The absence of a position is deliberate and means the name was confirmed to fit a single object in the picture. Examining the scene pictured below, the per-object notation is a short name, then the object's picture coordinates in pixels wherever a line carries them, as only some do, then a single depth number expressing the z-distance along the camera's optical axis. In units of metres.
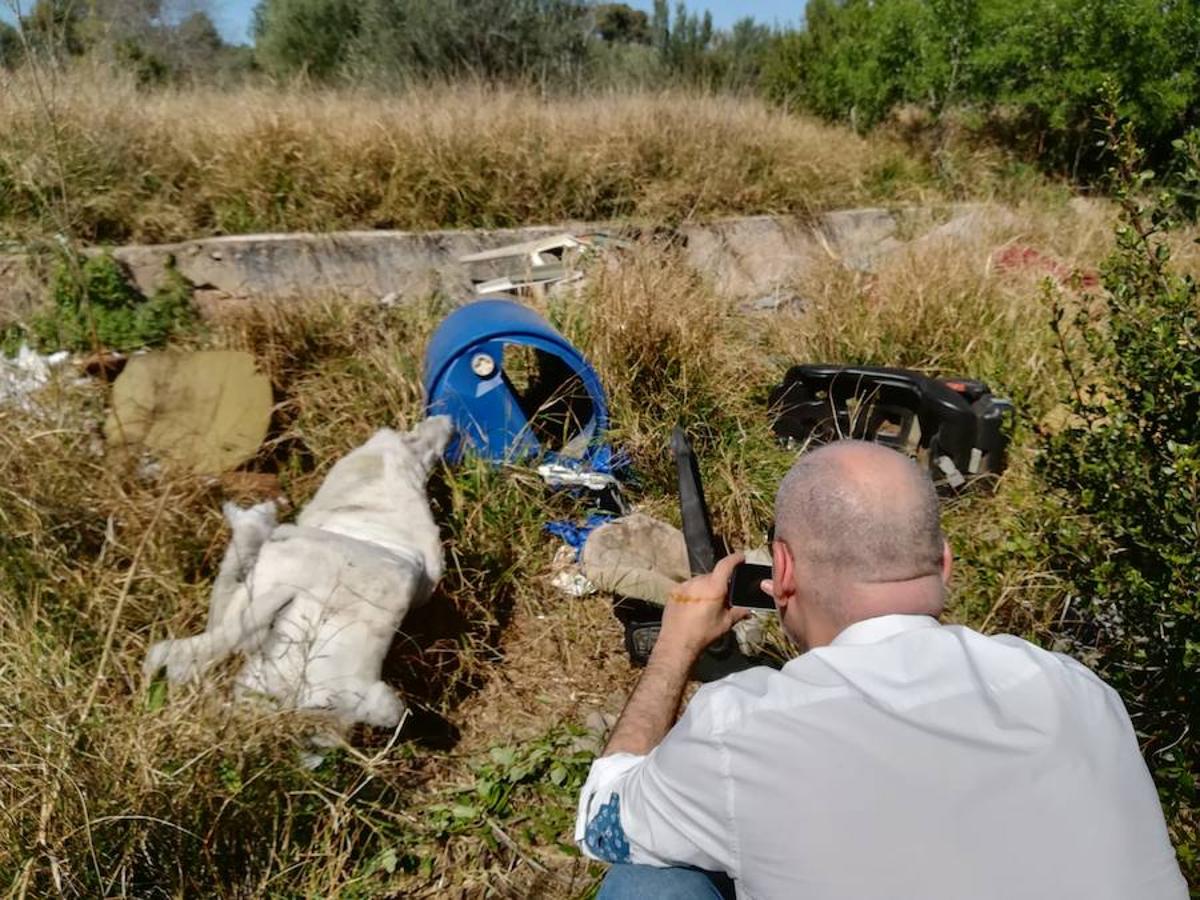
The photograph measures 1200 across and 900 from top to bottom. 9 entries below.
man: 1.15
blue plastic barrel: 3.47
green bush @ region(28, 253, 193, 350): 4.40
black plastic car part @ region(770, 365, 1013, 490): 3.46
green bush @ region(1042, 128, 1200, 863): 2.16
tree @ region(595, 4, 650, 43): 27.72
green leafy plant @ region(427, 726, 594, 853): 2.35
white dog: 2.34
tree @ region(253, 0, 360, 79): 11.98
